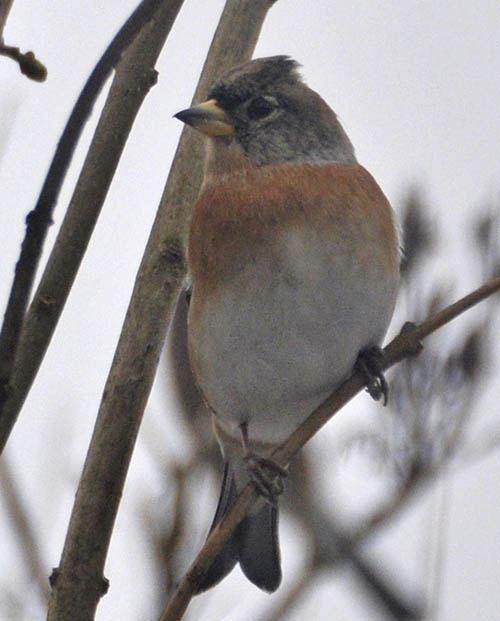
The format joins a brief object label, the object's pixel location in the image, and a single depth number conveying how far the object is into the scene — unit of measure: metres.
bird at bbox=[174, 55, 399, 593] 7.73
